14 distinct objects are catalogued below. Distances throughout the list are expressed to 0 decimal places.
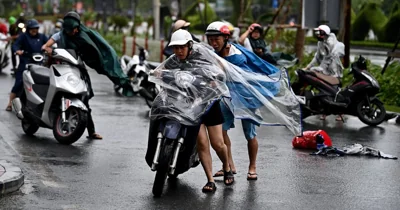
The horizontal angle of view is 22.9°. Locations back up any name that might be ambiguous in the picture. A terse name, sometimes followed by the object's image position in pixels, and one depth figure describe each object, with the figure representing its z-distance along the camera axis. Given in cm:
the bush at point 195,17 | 4622
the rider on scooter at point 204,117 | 920
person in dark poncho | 1288
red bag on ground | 1262
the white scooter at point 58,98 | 1253
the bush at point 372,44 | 4081
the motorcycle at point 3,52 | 2752
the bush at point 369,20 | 4207
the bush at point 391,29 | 3994
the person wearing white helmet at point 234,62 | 976
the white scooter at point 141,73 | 1836
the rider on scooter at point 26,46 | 1661
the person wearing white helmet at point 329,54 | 1688
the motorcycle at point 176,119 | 880
